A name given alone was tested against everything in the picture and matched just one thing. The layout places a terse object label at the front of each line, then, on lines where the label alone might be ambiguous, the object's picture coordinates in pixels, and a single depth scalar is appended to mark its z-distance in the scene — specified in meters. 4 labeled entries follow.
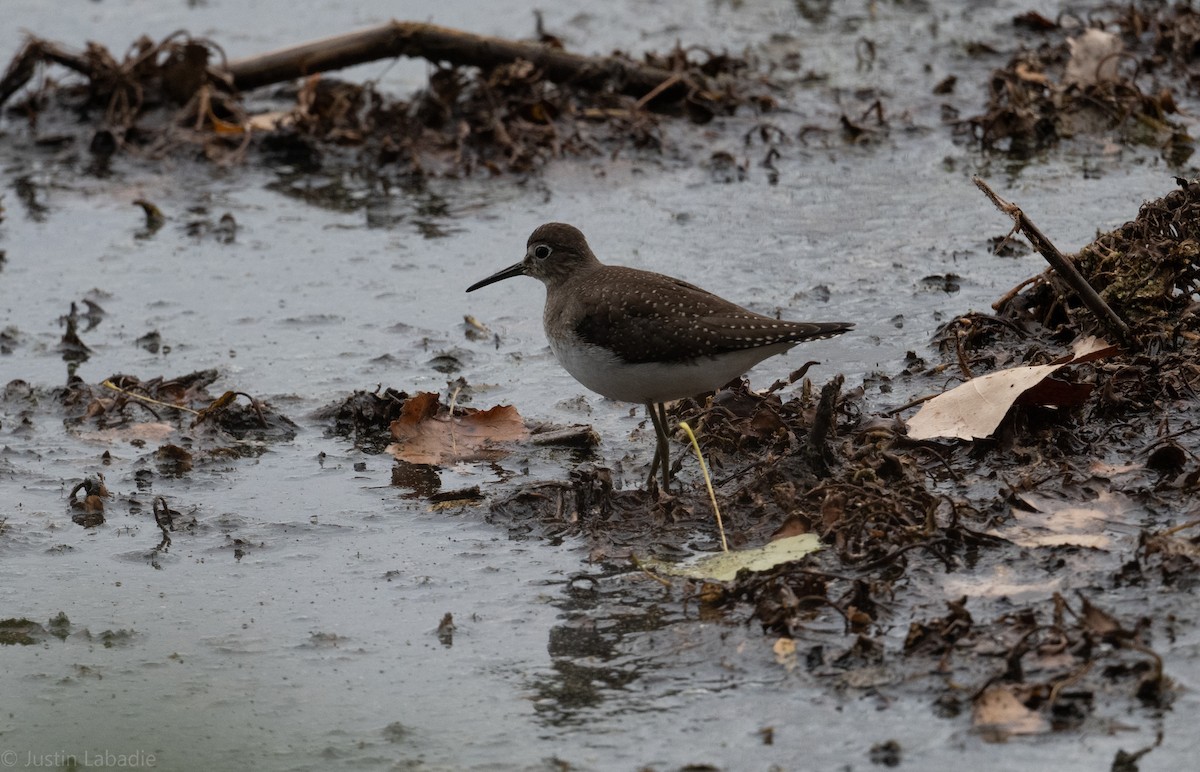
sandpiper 12.00
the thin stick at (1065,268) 12.30
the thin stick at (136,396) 14.65
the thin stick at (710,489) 11.41
